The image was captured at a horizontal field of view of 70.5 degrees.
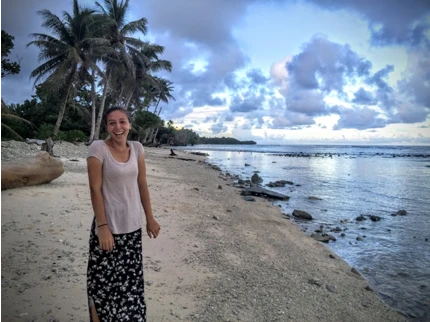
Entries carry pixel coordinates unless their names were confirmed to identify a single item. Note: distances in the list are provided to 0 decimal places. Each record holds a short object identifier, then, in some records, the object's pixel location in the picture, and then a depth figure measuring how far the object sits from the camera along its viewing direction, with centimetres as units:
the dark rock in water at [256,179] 1903
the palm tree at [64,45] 2344
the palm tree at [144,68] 3218
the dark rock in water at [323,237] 766
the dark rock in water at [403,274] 575
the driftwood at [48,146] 1421
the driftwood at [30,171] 769
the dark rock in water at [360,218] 1005
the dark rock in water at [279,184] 1767
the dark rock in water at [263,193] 1347
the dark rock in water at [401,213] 1099
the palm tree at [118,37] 2747
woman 256
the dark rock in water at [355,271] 563
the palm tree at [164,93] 5116
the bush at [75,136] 2908
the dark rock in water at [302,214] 1002
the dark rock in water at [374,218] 1015
